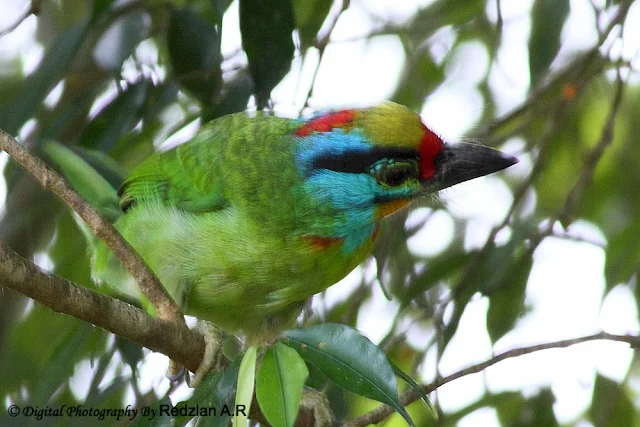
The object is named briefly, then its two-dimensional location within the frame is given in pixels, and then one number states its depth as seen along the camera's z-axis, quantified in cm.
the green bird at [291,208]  428
